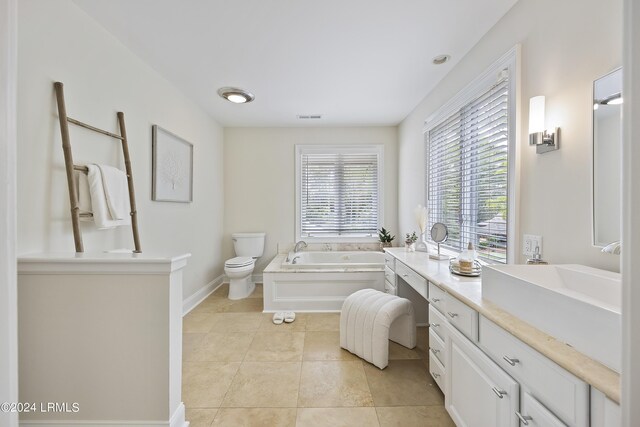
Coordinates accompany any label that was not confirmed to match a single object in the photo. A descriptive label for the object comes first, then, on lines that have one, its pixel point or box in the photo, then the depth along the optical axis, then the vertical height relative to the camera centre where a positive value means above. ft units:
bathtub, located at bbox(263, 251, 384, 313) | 9.57 -2.71
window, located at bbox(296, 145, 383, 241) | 13.11 +0.82
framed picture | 7.82 +1.44
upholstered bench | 6.21 -2.85
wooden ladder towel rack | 4.74 +0.84
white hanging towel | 5.15 +0.31
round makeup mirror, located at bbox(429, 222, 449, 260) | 7.07 -0.57
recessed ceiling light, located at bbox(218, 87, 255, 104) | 8.70 +3.94
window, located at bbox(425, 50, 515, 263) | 5.40 +1.08
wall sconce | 4.22 +1.34
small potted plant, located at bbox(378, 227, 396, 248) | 12.37 -1.20
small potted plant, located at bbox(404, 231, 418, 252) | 8.92 -1.02
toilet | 10.37 -2.08
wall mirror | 3.35 +0.75
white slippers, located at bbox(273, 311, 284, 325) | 8.61 -3.55
